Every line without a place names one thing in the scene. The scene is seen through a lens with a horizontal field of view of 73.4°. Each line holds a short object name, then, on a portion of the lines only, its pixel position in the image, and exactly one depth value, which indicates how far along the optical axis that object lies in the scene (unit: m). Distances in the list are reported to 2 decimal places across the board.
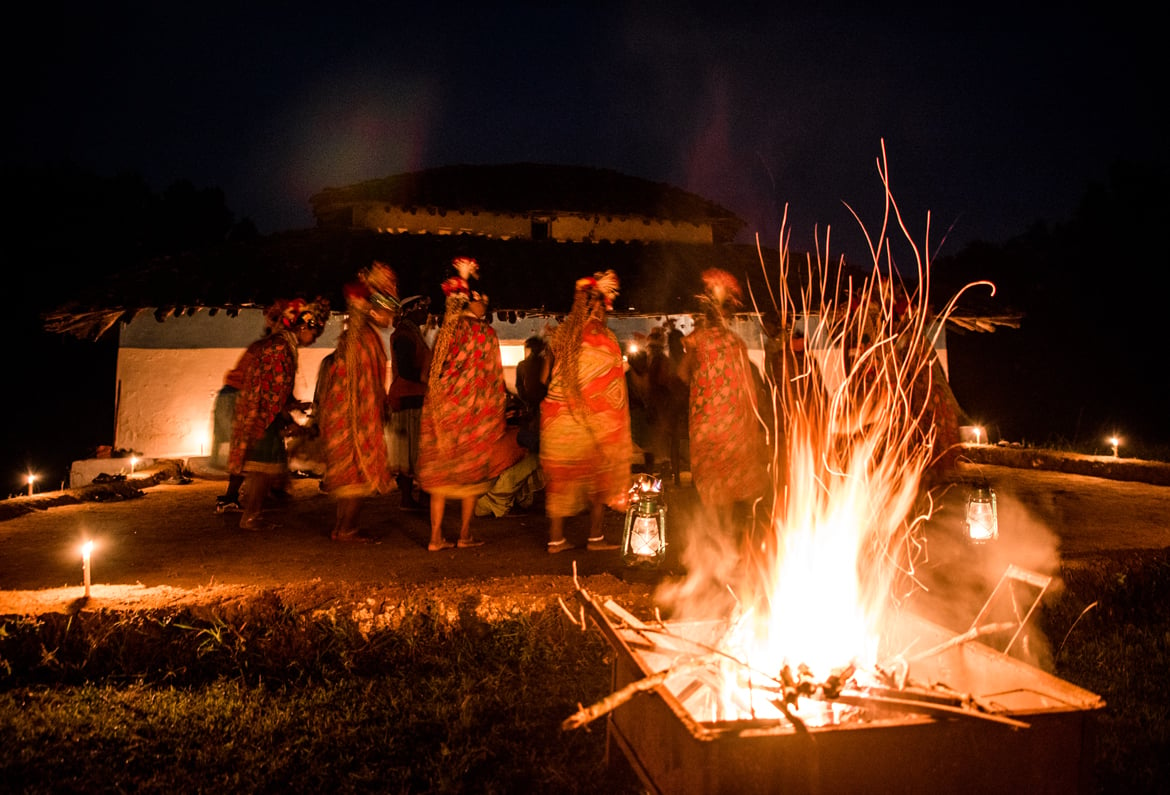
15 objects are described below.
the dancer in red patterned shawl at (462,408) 5.20
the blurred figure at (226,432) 7.19
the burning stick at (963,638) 2.38
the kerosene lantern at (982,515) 4.78
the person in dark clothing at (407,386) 6.67
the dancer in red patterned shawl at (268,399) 6.03
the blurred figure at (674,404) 8.09
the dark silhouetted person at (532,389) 5.53
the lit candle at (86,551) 3.75
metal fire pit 1.96
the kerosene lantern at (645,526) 4.25
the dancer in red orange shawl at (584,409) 5.16
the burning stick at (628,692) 1.99
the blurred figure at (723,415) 5.14
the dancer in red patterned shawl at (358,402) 5.53
